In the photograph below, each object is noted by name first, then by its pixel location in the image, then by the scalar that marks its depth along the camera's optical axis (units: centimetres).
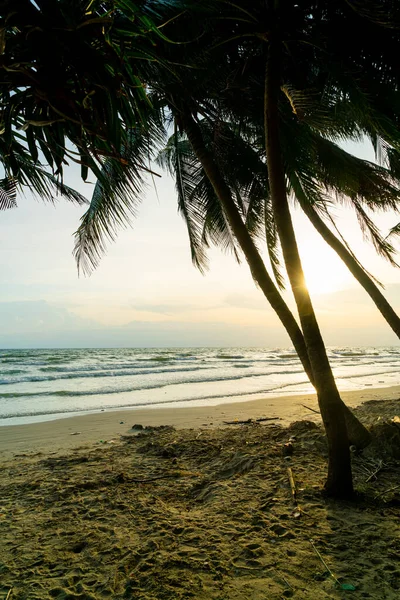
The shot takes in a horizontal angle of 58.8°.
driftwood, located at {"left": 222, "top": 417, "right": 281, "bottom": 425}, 681
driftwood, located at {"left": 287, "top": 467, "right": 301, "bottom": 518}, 271
